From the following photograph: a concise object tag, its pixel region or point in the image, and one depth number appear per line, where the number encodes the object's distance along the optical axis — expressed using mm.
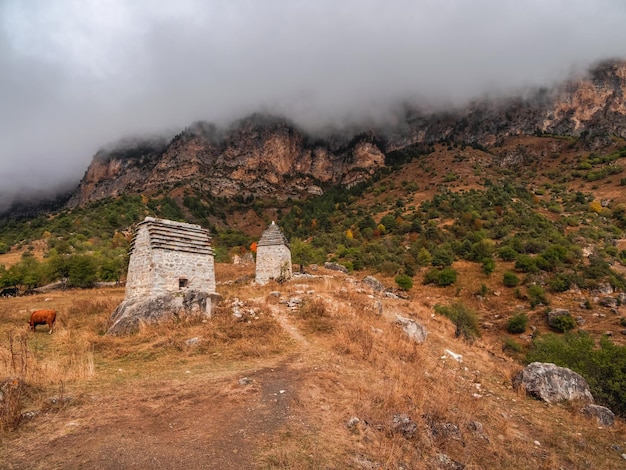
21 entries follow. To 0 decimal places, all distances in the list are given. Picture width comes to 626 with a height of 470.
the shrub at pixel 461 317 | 19603
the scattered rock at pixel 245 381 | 7588
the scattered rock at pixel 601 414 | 8383
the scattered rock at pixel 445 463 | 5477
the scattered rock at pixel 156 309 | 12366
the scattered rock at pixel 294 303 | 15171
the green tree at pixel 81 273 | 30078
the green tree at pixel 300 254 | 32375
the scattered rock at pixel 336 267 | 37081
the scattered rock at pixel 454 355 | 12622
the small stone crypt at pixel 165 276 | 13070
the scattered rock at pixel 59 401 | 6172
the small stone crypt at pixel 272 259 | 23641
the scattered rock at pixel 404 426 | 6066
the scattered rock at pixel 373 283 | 27484
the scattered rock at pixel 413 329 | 13641
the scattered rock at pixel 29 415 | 5592
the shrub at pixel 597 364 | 9999
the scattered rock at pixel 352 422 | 5950
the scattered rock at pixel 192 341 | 10891
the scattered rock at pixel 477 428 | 6717
